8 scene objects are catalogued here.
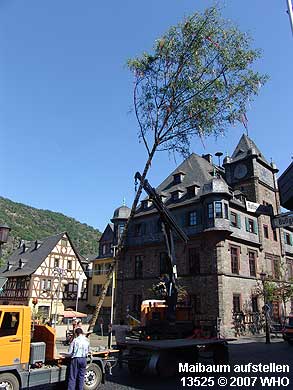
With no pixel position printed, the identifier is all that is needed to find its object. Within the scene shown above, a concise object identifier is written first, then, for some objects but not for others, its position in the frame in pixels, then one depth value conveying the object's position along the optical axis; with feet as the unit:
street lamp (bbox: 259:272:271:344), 71.72
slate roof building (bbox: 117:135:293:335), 91.04
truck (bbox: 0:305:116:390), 27.96
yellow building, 122.83
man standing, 27.66
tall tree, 54.19
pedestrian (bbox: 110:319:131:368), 46.73
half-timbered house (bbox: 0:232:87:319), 134.82
